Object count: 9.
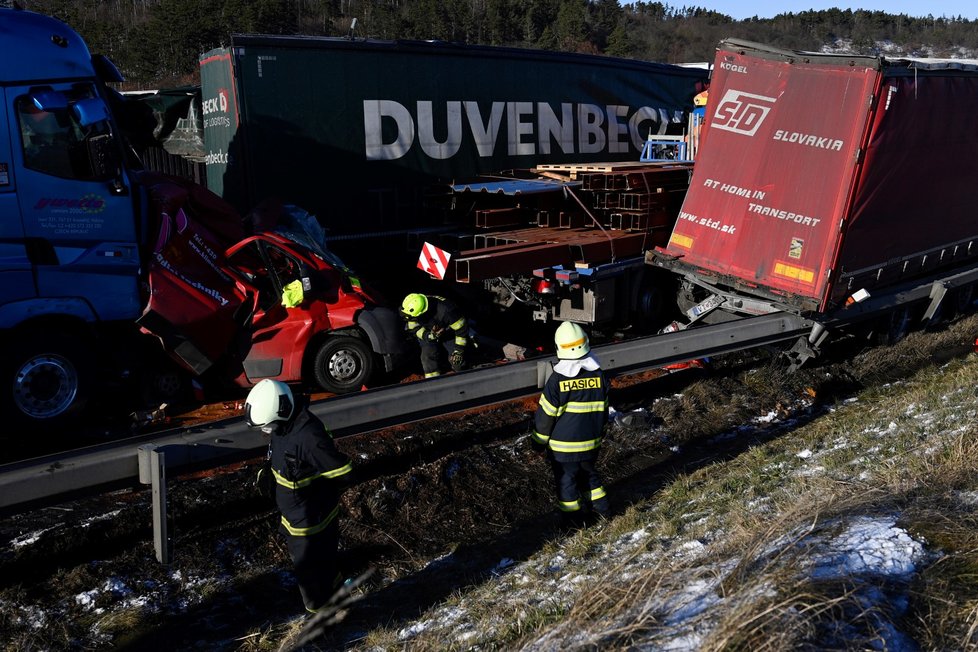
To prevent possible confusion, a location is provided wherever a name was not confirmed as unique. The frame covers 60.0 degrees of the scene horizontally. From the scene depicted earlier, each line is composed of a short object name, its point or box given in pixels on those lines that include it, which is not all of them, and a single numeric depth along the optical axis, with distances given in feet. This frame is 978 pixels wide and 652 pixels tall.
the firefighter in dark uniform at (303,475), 14.67
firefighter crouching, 26.63
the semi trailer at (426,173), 33.04
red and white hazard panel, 29.19
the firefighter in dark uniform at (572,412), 17.58
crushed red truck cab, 25.32
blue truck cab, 23.13
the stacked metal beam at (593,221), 31.42
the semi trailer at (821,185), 27.30
